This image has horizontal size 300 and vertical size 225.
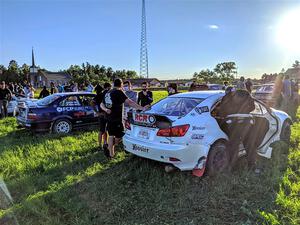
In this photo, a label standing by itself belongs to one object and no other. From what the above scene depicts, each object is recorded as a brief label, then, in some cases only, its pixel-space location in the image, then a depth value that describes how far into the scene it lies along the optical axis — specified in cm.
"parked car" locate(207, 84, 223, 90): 1283
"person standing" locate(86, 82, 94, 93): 1377
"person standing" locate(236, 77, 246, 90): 1218
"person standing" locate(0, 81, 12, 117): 1032
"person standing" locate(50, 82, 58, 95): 1260
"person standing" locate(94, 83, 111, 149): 541
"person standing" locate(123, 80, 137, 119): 742
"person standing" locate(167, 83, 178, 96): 698
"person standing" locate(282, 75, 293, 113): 1006
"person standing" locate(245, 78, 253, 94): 1300
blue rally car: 696
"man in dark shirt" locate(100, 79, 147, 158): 481
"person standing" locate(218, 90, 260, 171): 402
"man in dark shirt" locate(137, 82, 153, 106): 665
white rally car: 365
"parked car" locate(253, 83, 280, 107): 1039
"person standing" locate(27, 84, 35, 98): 1234
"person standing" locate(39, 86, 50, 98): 1147
